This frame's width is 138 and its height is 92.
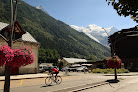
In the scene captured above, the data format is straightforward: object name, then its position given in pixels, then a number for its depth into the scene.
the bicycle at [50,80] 9.93
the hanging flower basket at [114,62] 13.05
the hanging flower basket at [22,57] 5.29
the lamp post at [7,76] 5.24
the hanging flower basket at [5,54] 4.77
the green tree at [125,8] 3.51
